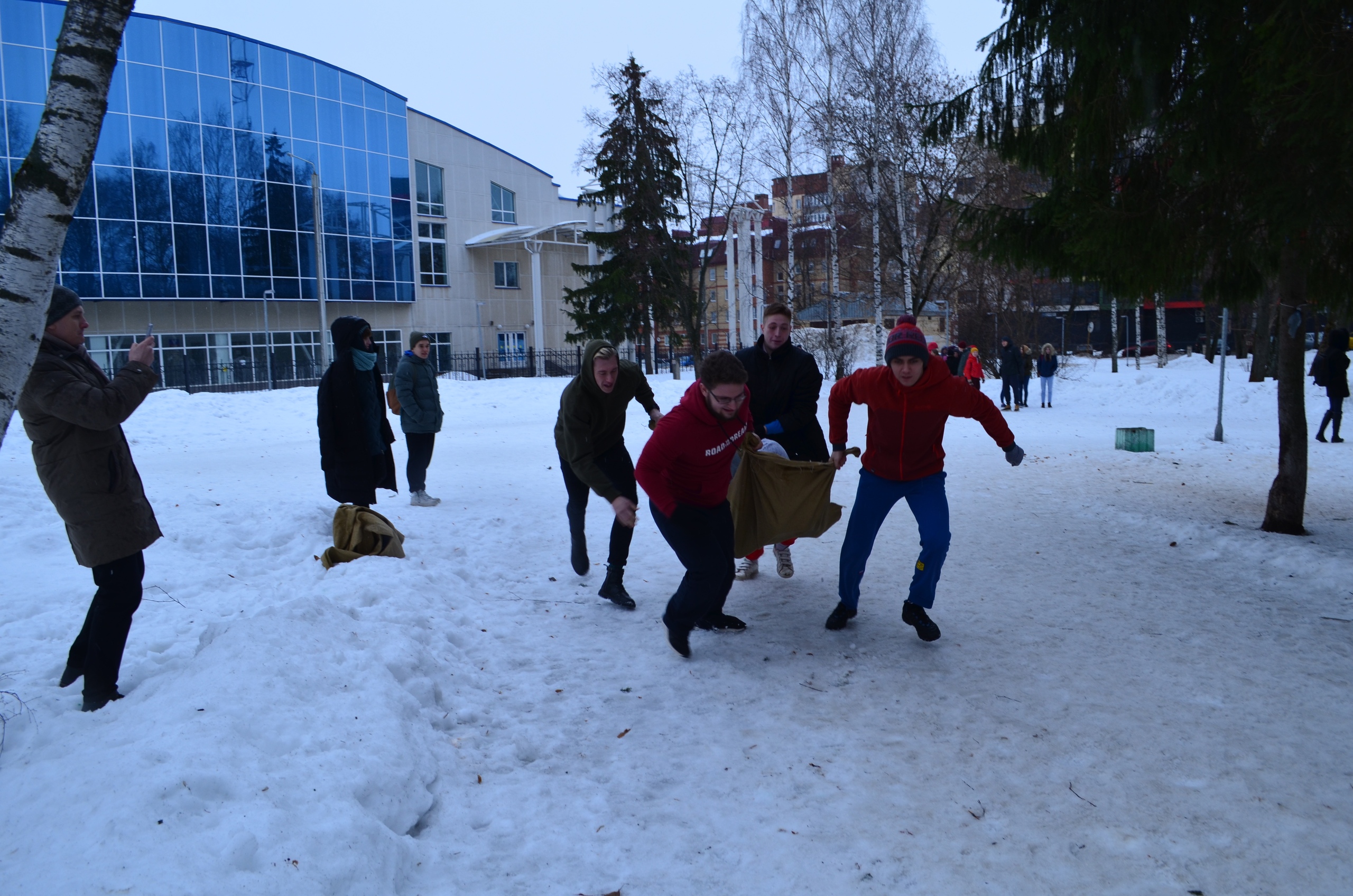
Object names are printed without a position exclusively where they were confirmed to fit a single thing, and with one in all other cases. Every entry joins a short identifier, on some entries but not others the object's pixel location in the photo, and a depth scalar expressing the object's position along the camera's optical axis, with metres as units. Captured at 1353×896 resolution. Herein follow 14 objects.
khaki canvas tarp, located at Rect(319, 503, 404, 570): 7.07
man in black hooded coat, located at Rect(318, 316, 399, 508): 7.52
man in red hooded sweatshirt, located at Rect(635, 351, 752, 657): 4.93
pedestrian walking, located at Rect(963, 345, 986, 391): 23.06
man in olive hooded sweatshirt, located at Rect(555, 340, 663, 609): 5.90
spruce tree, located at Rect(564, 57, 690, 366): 31.92
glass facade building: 35.00
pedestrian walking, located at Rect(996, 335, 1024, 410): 23.34
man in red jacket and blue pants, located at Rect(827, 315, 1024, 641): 5.32
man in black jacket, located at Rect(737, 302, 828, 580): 6.49
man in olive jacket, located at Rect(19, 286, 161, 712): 3.94
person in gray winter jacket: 9.95
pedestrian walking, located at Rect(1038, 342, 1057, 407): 24.62
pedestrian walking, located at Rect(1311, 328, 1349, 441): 14.23
